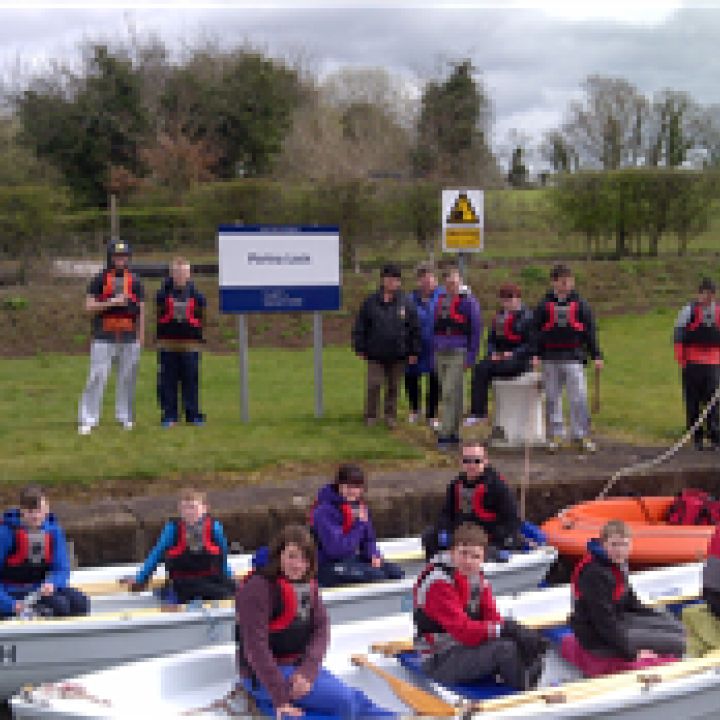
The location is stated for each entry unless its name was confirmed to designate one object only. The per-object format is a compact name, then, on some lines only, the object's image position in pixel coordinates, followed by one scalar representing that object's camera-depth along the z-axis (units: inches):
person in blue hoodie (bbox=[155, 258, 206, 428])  427.8
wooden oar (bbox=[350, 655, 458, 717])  214.8
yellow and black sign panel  465.4
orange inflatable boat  347.3
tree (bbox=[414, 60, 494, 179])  1199.6
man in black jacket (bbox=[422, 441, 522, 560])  314.7
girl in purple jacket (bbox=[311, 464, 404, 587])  301.3
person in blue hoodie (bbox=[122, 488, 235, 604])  282.4
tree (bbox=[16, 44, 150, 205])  1354.6
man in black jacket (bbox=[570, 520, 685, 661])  233.6
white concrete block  434.0
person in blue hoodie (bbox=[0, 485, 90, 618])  271.6
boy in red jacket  231.3
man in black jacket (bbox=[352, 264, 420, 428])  436.8
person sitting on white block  427.2
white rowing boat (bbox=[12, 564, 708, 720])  214.5
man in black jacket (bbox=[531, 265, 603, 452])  418.3
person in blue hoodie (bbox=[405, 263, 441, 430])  457.7
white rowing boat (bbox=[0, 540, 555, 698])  264.8
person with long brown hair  209.8
